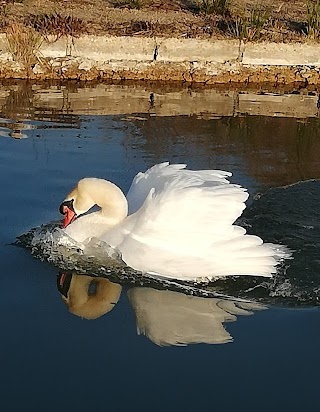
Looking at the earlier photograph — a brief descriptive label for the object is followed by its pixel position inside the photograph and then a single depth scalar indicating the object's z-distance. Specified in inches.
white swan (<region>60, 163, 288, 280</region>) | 215.5
